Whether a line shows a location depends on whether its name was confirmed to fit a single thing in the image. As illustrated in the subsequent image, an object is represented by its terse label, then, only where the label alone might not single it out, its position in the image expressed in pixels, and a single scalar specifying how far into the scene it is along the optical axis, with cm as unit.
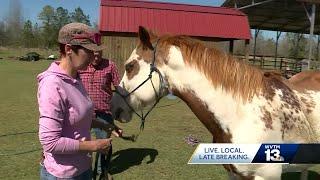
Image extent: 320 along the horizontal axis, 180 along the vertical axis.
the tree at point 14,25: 5031
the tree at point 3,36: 4948
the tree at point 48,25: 4475
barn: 1181
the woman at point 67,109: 152
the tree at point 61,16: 5293
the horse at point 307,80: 242
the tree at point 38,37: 4559
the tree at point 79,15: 6200
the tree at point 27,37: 4582
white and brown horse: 203
